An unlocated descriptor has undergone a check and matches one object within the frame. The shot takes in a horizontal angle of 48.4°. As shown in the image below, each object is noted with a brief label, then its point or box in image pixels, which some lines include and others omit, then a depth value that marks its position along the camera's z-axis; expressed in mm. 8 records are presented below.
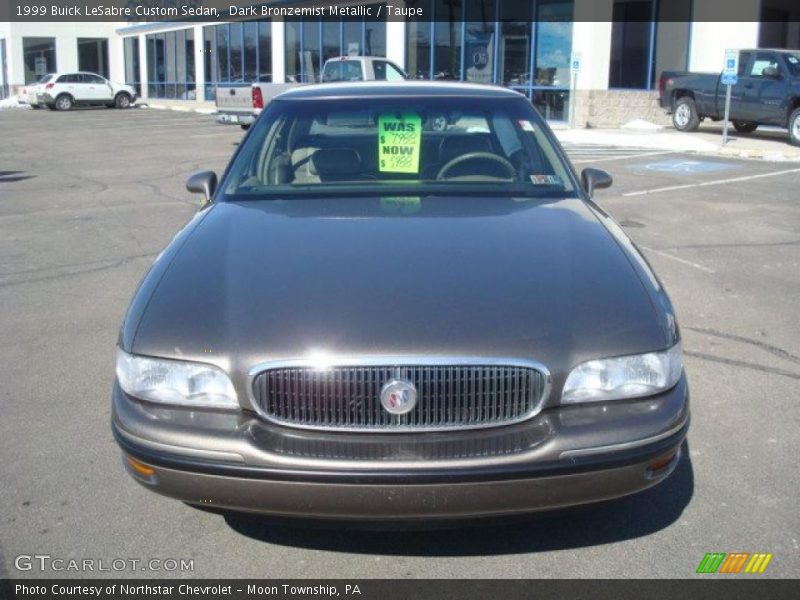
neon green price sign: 4395
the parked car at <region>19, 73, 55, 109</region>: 38469
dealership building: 23141
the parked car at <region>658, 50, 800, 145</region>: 17891
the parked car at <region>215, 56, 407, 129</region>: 19234
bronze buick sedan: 2721
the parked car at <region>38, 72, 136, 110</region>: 38000
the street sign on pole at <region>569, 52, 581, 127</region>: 21219
